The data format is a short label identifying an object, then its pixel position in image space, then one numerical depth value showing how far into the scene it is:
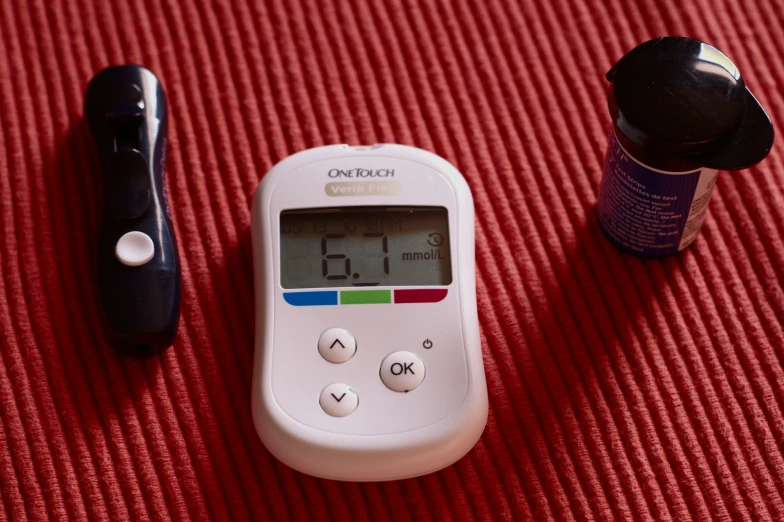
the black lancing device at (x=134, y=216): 0.52
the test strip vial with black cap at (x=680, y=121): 0.50
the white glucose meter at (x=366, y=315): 0.51
